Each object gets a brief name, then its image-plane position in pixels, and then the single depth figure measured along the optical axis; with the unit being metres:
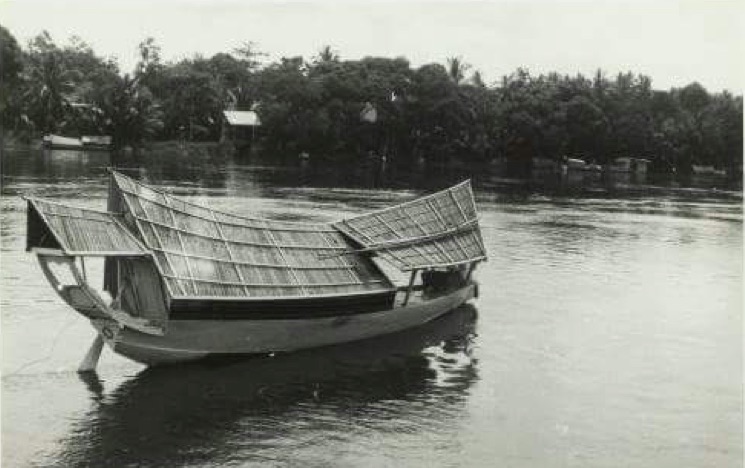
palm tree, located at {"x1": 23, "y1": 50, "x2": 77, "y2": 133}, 89.25
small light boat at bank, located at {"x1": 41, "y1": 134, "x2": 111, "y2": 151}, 92.94
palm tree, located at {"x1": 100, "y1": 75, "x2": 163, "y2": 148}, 94.06
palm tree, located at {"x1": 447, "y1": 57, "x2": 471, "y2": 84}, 117.25
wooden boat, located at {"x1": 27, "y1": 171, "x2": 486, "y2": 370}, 18.97
